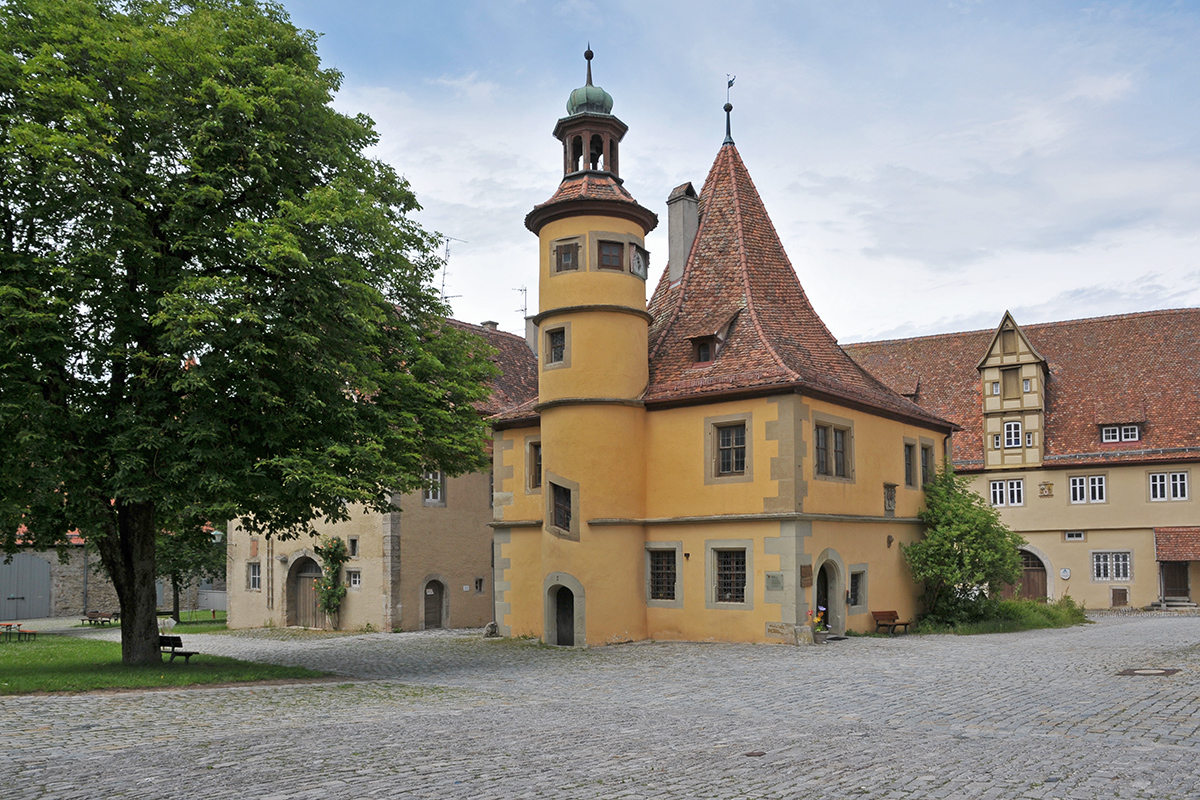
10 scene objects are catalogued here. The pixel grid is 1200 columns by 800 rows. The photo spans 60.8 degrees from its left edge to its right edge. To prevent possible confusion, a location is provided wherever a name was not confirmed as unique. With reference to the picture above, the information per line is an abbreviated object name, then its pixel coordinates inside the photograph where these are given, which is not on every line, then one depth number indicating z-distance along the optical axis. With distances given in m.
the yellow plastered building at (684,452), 23.25
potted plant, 22.72
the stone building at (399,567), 32.84
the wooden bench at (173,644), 19.11
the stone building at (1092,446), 39.56
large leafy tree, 16.05
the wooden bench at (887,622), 25.41
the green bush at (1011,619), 26.70
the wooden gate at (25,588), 45.62
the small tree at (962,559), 26.66
